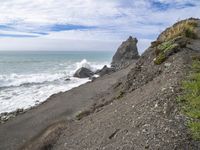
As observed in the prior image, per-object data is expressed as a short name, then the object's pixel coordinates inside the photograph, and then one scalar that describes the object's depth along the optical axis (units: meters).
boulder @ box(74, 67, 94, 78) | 22.25
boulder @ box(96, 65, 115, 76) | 20.98
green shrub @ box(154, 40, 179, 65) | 7.30
